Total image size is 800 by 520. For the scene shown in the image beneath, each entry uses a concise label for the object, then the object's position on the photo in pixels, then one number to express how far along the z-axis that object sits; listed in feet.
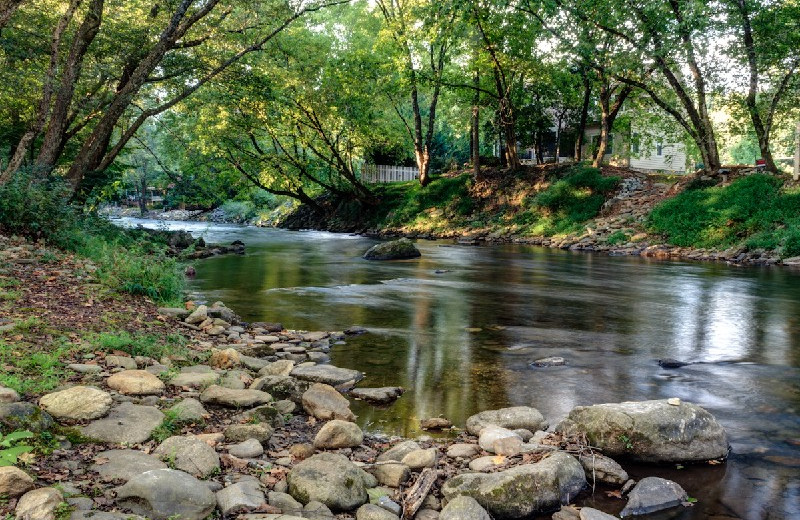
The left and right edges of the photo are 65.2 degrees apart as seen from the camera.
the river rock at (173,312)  27.86
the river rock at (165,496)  10.96
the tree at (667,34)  64.54
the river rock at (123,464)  12.08
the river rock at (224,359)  21.91
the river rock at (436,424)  17.98
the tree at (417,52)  87.39
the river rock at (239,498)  11.58
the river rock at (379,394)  20.11
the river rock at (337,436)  15.72
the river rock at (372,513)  12.26
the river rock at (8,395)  13.62
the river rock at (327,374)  21.33
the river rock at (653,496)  13.47
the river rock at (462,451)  15.72
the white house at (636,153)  120.78
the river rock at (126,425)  13.78
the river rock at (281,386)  19.52
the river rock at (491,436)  16.06
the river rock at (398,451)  15.25
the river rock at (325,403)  18.04
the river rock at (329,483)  12.67
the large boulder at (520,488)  13.07
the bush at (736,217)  64.64
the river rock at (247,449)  14.34
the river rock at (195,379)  18.52
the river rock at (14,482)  10.30
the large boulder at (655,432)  15.66
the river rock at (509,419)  17.52
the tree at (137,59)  43.62
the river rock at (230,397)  17.62
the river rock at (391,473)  14.05
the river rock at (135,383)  16.81
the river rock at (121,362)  18.72
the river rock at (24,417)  12.74
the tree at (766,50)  65.92
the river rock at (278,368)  21.99
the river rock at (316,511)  12.12
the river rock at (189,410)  15.62
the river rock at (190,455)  12.94
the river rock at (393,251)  65.57
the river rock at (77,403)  14.23
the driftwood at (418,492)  12.83
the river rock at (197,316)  28.07
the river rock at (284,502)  12.16
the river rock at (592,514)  12.74
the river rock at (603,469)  14.70
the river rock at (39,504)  9.89
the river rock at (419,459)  14.71
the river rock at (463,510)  12.31
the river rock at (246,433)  15.19
